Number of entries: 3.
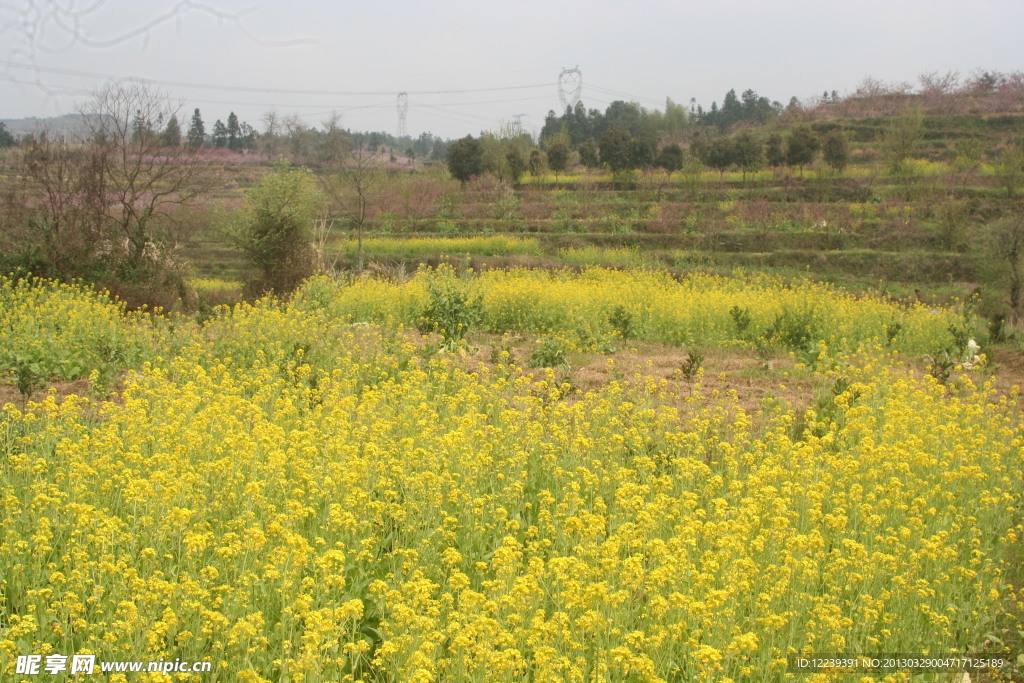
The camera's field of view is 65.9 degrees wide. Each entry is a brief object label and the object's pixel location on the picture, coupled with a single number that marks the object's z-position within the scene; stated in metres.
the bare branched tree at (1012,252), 15.59
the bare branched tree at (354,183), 28.79
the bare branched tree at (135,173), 17.34
